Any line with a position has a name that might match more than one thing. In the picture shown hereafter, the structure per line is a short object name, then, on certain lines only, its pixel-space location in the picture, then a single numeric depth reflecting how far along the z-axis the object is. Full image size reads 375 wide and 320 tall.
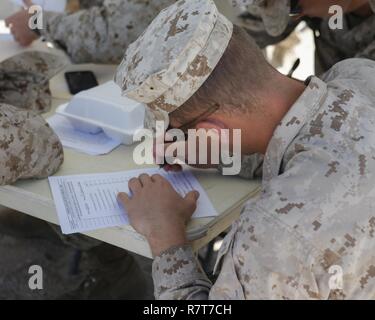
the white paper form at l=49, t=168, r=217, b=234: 1.08
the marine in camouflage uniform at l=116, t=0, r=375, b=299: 0.83
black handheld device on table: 1.70
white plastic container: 1.38
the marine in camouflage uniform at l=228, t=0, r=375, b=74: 1.56
